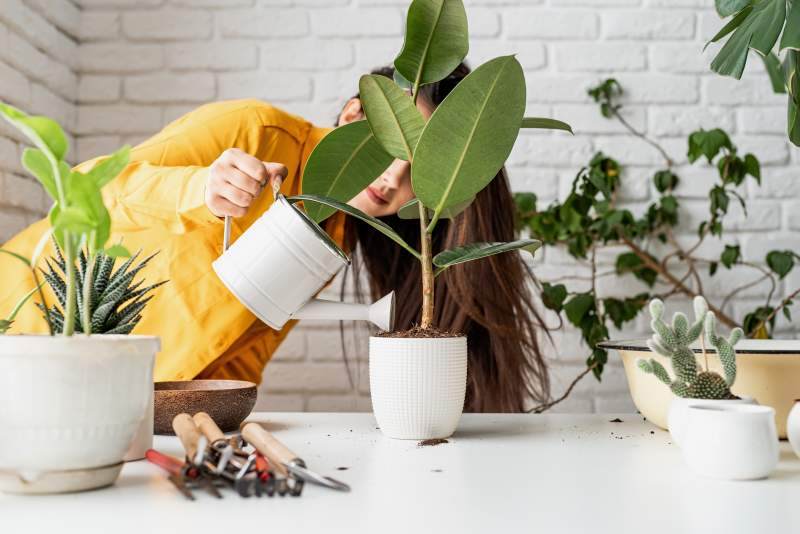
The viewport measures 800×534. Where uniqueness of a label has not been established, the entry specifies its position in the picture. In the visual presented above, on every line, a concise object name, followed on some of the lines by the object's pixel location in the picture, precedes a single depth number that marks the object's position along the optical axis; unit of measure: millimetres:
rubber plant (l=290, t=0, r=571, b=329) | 750
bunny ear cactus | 745
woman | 1371
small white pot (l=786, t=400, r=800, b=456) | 732
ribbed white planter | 826
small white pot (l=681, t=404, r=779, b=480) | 652
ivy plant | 1872
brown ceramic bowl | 852
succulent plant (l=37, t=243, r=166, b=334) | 728
